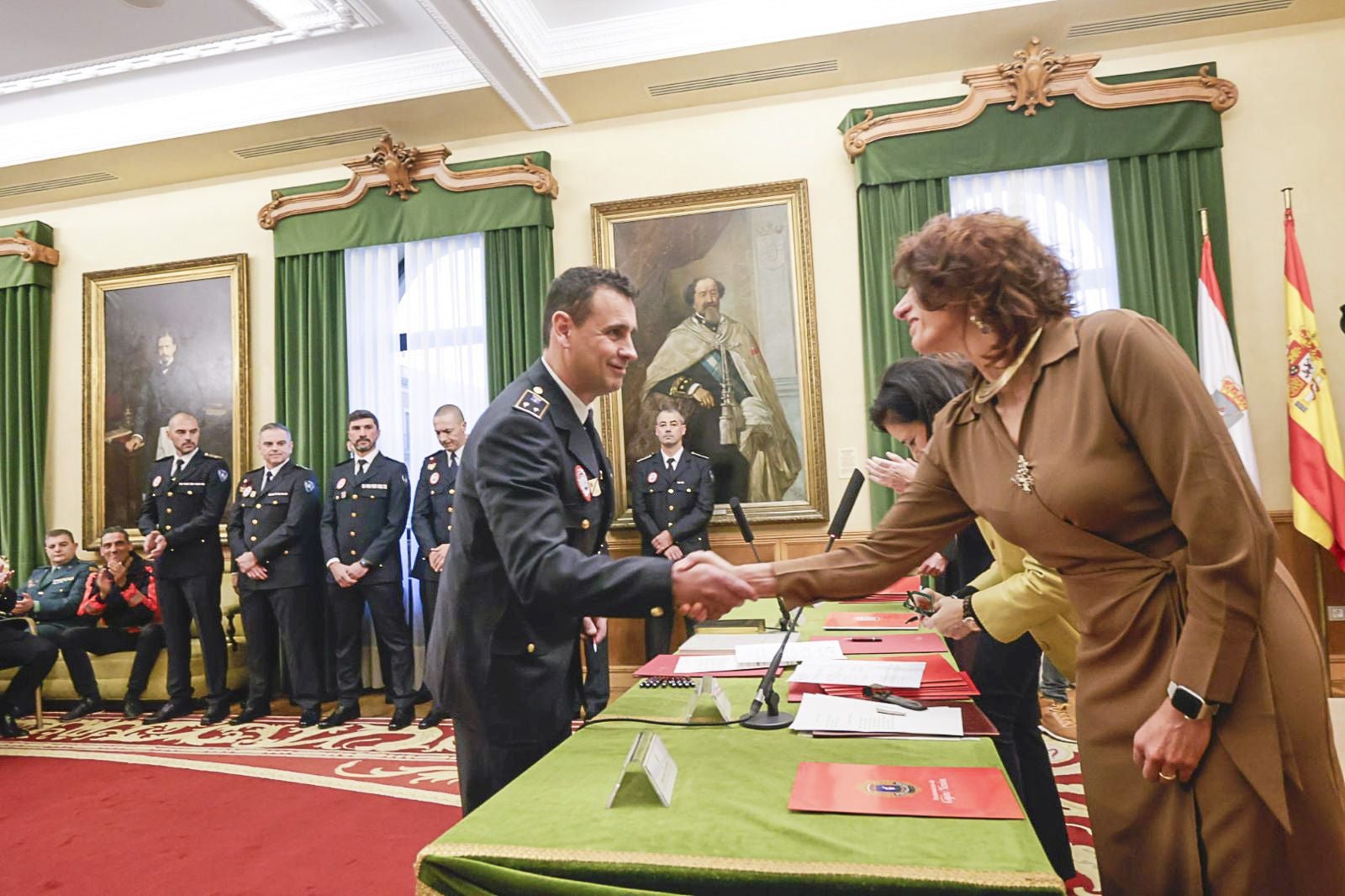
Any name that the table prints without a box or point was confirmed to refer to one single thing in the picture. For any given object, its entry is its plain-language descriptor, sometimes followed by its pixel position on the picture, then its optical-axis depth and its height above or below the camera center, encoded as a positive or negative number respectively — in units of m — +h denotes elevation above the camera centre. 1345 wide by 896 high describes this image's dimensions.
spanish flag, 4.98 +0.16
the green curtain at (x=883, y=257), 5.62 +1.42
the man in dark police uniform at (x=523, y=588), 1.62 -0.18
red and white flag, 5.08 +0.61
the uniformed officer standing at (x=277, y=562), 5.46 -0.34
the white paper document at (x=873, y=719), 1.51 -0.42
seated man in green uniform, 5.85 -0.52
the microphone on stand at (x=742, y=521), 2.58 -0.10
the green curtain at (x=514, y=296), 6.05 +1.37
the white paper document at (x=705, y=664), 2.12 -0.43
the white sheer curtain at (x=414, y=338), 6.29 +1.16
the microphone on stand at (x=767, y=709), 1.61 -0.41
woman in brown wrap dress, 1.21 -0.15
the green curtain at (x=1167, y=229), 5.28 +1.43
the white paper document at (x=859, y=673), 1.85 -0.41
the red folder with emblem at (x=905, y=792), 1.15 -0.42
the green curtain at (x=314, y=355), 6.38 +1.08
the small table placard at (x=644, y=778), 1.21 -0.39
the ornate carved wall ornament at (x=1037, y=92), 5.29 +2.28
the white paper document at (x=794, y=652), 2.17 -0.42
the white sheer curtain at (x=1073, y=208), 5.49 +1.64
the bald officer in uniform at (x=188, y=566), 5.59 -0.35
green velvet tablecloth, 0.98 -0.43
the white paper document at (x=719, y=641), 2.46 -0.44
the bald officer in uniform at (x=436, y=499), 5.63 +0.01
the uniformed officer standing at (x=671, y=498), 5.54 -0.05
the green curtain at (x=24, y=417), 6.82 +0.78
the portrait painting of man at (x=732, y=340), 5.80 +0.97
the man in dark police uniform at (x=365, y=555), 5.39 -0.32
